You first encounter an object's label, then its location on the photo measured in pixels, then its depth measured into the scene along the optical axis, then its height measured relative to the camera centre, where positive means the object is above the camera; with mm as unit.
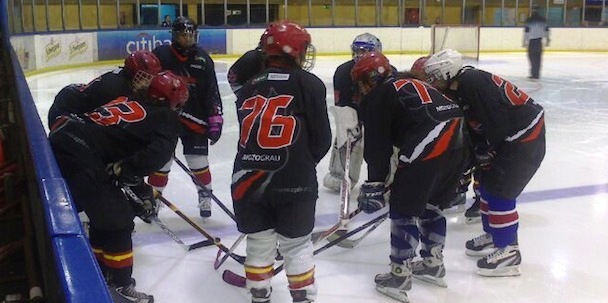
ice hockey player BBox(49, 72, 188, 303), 2070 -369
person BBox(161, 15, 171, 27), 12336 +262
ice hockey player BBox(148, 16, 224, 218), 3246 -338
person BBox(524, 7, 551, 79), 9875 -49
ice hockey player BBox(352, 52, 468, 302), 2299 -383
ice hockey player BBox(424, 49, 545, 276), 2543 -386
